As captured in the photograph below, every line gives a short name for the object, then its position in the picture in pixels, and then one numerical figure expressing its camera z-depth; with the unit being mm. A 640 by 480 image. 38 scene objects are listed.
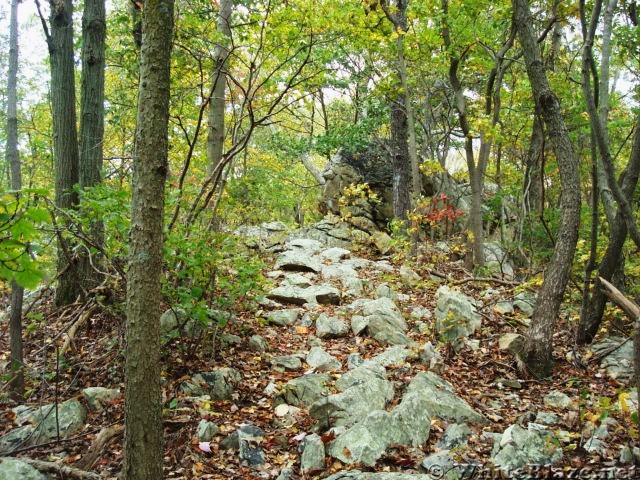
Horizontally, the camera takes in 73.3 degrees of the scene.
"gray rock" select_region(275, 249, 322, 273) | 8391
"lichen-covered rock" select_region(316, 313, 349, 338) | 5637
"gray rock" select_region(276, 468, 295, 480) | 2927
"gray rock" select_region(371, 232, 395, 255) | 10500
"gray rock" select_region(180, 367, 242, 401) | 3908
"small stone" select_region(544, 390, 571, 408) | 3897
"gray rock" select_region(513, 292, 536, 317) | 6396
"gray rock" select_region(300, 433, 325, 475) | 3031
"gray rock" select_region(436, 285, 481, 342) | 5484
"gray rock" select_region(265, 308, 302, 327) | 5918
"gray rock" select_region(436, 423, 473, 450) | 3248
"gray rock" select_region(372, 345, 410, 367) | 4781
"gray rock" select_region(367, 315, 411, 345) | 5414
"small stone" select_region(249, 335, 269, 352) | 4996
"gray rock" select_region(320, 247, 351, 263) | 9430
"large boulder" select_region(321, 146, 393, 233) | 12461
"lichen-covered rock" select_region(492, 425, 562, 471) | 2861
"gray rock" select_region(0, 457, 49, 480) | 2508
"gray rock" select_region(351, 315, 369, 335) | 5671
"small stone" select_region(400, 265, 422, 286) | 7833
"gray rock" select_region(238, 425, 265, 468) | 3146
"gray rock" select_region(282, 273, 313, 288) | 7412
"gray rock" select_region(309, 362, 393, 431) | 3611
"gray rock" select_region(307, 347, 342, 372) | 4715
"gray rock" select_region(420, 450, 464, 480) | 2762
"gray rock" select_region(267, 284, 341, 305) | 6750
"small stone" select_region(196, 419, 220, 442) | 3291
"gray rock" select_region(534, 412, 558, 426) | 3568
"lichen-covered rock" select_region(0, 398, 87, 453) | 3119
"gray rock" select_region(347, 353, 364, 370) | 4747
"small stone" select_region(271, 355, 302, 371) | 4699
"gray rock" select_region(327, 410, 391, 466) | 3055
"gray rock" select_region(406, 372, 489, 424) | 3641
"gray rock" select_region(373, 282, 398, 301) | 7012
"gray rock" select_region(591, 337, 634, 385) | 4298
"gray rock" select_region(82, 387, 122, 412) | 3566
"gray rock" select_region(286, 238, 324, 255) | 10171
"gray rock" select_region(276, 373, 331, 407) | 4004
